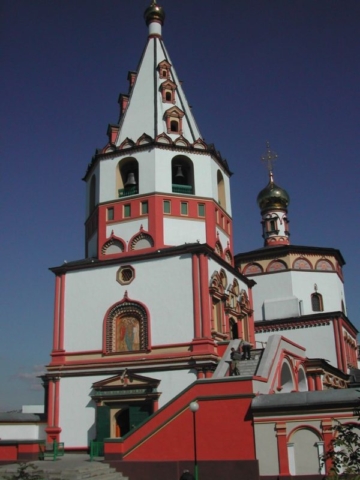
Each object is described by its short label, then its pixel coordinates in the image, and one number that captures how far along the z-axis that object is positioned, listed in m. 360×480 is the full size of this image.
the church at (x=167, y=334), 13.80
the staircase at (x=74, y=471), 13.51
